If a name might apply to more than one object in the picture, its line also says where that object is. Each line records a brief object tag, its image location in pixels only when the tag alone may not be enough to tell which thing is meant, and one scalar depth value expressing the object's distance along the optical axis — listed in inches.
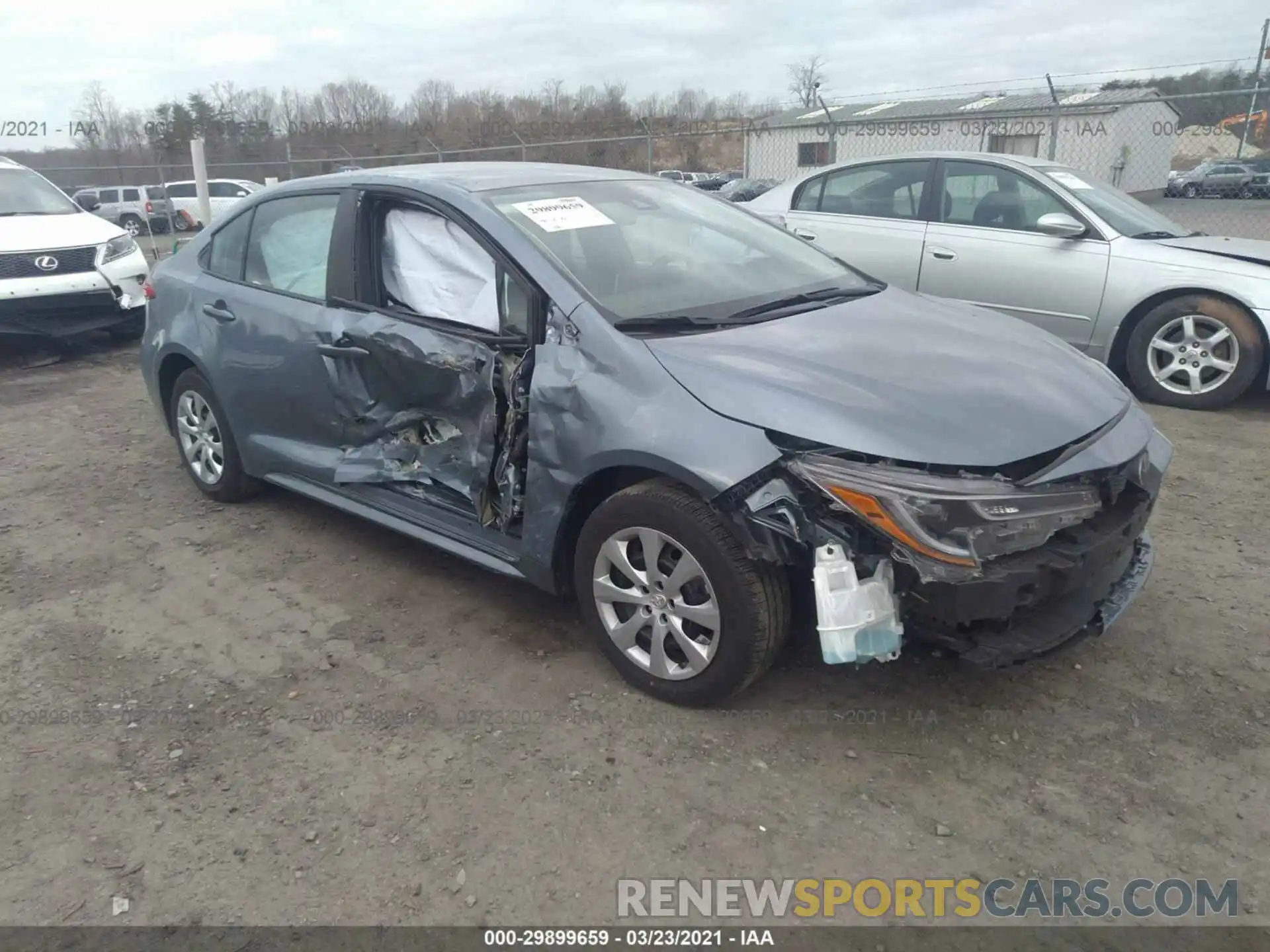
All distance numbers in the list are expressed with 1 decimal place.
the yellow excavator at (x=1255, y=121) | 515.8
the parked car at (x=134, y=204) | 859.1
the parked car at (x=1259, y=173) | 679.1
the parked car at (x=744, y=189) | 657.0
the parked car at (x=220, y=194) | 889.5
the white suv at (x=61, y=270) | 307.6
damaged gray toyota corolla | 99.7
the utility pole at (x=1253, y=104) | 478.9
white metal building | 897.5
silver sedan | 230.1
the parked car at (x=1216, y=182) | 660.1
